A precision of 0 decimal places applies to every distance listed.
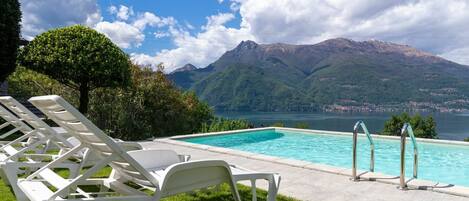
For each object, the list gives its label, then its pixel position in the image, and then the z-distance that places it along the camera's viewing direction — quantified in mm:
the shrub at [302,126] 18344
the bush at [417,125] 17875
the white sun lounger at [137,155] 2646
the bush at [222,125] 15430
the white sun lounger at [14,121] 5405
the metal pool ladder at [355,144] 5801
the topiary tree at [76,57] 9578
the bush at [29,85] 13105
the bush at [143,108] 12133
